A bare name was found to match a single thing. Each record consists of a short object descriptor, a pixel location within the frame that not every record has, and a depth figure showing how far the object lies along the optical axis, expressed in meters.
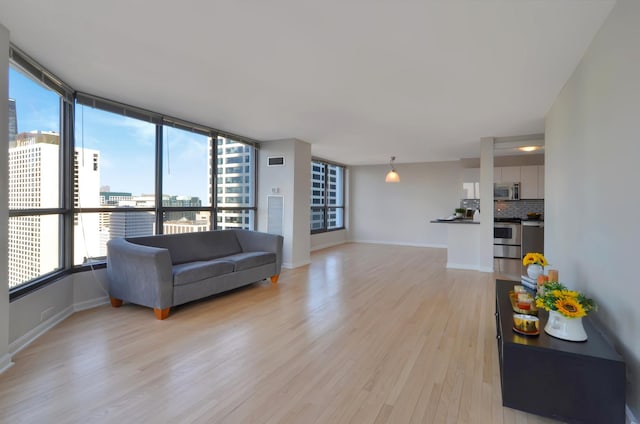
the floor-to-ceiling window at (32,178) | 2.79
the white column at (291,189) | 6.19
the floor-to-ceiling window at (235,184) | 5.80
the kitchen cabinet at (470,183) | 8.41
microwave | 7.62
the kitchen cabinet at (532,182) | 7.41
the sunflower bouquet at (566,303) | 1.89
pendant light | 7.00
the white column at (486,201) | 5.86
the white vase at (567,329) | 1.92
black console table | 1.68
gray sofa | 3.45
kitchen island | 6.25
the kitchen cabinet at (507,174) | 7.65
